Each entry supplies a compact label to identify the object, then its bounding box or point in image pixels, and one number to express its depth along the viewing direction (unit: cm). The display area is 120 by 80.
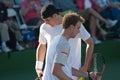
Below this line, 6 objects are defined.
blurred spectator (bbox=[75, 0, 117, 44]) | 1890
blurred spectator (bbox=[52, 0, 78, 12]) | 1916
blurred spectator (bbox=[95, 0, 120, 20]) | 2000
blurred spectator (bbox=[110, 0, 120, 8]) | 2040
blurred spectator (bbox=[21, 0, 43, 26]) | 1812
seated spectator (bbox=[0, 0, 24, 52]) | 1649
